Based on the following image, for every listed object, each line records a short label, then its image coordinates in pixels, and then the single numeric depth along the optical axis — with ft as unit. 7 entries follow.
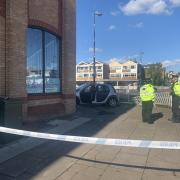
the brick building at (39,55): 21.14
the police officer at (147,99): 24.89
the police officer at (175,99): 25.09
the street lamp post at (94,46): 60.32
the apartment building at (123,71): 228.63
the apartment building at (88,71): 237.62
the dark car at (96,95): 38.96
